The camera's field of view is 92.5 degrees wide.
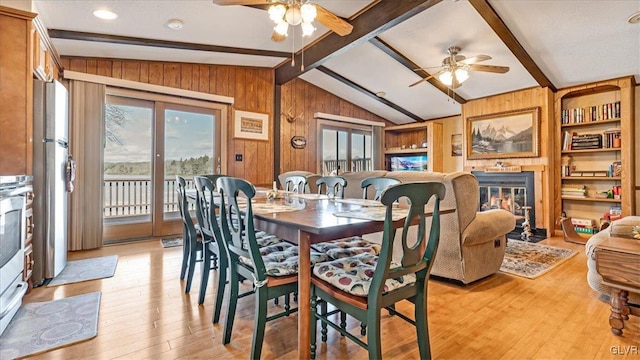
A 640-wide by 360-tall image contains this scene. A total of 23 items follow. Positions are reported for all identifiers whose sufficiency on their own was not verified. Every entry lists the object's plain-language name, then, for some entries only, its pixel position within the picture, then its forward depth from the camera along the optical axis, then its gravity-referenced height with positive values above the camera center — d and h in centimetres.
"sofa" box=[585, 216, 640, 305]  222 -46
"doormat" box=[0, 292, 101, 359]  173 -92
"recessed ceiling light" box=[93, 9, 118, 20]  298 +165
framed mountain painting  514 +83
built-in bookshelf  446 +47
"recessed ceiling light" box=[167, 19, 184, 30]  333 +175
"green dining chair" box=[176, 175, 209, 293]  249 -47
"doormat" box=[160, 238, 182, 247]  407 -84
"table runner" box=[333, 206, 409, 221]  152 -18
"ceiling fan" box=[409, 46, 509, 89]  395 +149
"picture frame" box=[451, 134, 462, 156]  678 +81
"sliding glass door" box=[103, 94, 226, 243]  430 +46
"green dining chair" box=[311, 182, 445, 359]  129 -46
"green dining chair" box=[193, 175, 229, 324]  188 -39
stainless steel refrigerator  260 +6
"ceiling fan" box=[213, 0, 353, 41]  242 +136
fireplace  512 -21
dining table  136 -21
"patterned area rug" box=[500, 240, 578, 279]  308 -89
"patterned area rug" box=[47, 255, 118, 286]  278 -88
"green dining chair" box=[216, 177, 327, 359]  150 -45
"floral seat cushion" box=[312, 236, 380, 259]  187 -44
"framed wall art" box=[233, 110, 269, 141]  519 +97
